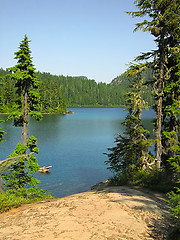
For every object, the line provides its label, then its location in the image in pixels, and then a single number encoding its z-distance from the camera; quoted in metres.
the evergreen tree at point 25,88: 17.62
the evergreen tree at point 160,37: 13.20
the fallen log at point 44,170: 29.42
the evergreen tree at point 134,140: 15.02
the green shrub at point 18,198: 9.84
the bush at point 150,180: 12.39
